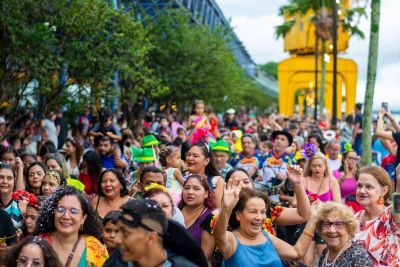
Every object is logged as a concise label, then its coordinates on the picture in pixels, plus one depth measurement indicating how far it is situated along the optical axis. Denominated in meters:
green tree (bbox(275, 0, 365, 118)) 40.22
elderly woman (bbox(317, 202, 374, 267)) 6.48
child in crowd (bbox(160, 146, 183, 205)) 8.51
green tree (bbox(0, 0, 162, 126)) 15.02
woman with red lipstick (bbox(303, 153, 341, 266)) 9.97
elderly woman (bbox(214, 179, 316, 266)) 6.04
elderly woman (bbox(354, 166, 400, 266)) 6.90
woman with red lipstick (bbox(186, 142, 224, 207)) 9.25
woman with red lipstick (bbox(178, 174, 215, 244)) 7.40
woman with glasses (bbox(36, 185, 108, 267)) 6.31
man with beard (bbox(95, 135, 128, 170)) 12.50
